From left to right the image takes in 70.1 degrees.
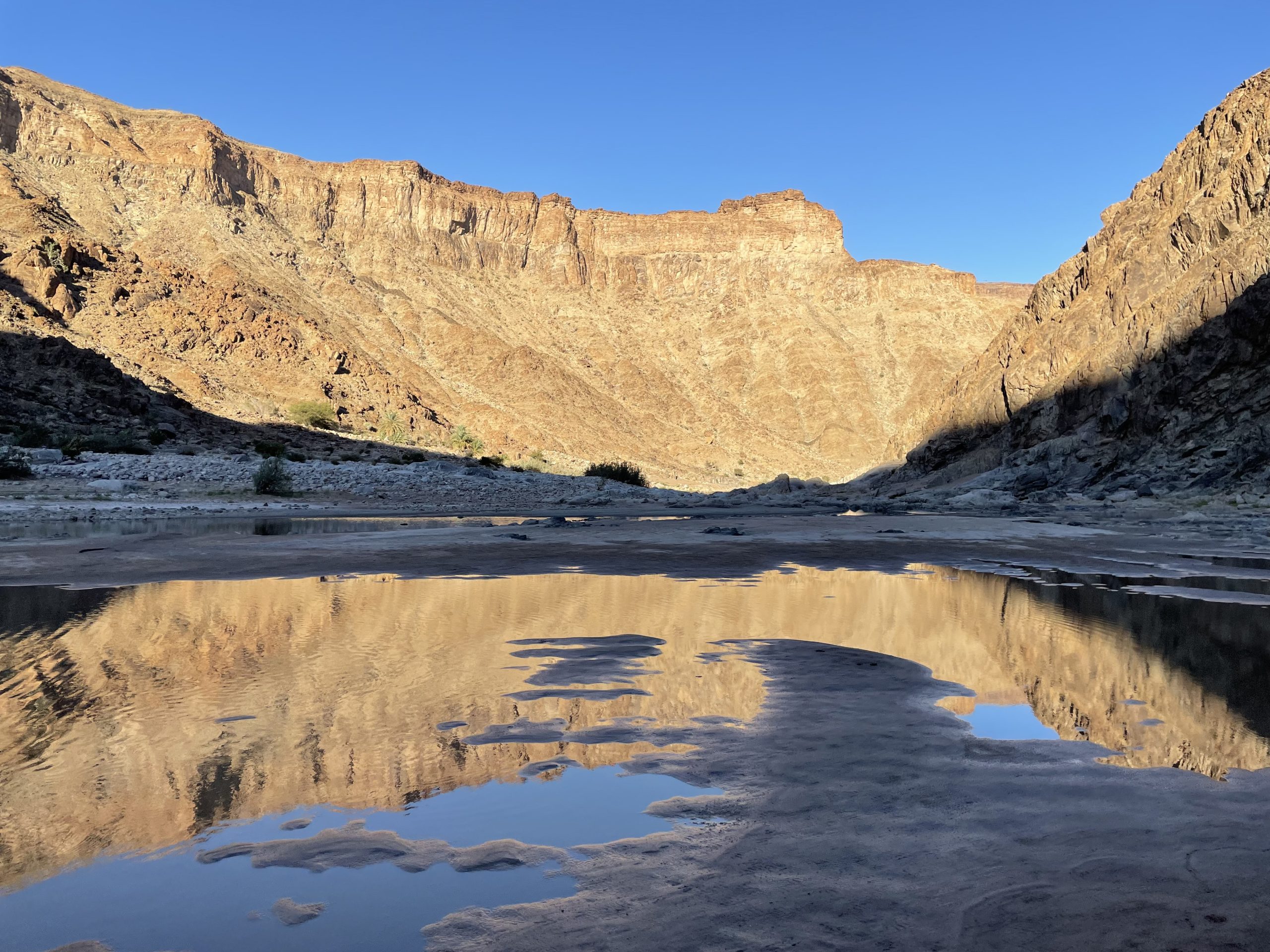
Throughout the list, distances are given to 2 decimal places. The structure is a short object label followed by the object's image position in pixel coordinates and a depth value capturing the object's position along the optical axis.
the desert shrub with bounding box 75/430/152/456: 35.75
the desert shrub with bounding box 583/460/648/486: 49.06
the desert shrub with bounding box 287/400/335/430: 54.59
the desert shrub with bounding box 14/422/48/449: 34.38
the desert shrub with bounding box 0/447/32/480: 27.77
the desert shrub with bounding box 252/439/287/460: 39.69
